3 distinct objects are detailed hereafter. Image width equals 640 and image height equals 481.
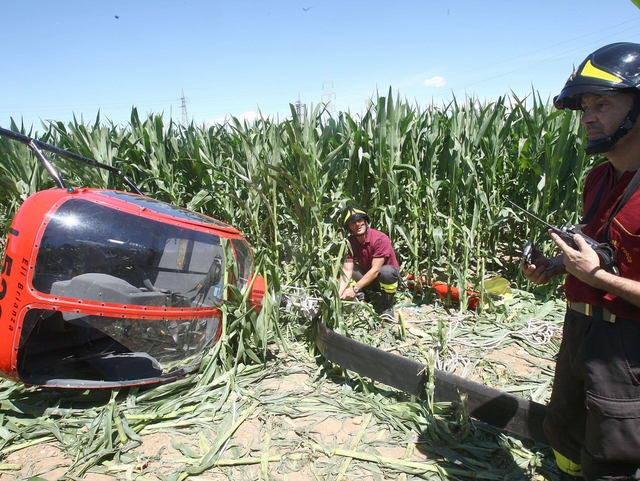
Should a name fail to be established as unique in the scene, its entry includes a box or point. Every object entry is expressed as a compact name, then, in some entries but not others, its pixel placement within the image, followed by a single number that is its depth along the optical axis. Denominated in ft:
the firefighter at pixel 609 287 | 5.16
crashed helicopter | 8.06
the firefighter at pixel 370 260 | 14.07
